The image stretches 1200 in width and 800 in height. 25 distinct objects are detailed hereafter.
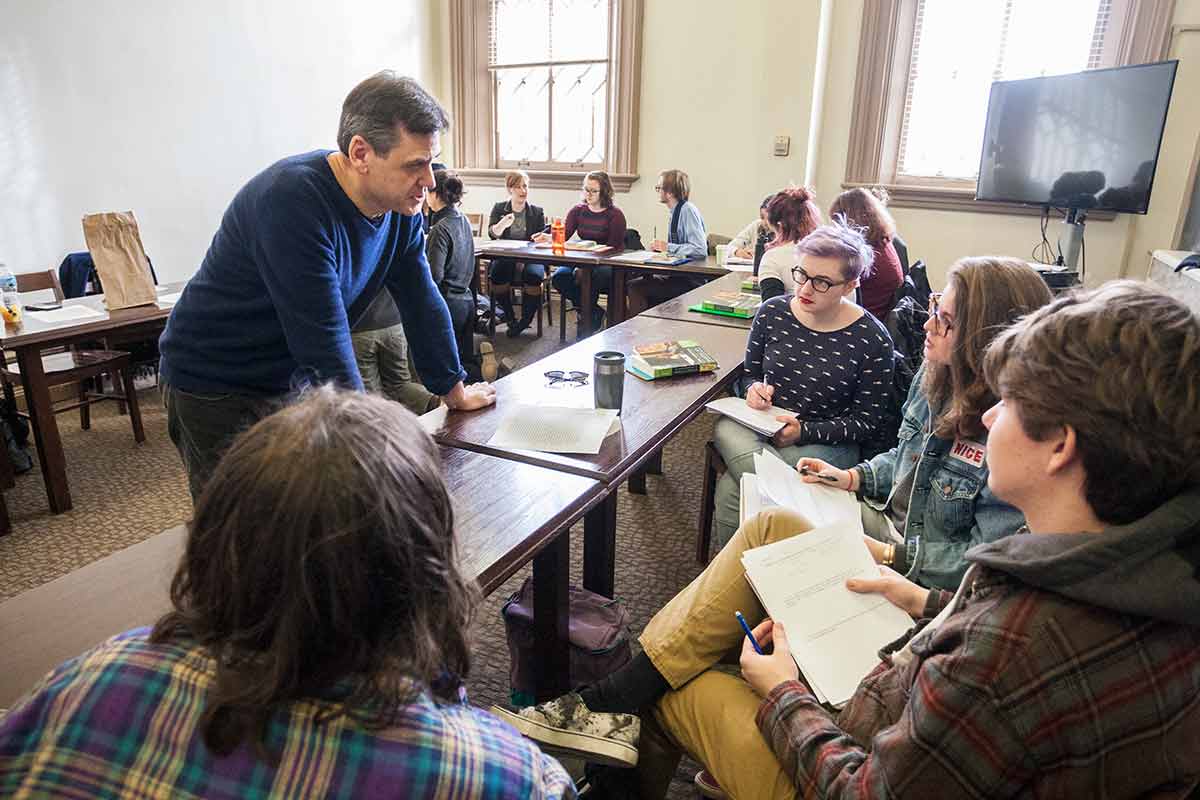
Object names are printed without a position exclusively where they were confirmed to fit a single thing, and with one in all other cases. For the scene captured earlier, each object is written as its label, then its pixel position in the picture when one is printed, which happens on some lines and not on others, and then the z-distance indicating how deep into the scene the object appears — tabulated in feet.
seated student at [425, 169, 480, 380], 11.73
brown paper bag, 9.49
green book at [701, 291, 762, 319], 9.55
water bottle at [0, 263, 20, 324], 8.77
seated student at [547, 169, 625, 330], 18.11
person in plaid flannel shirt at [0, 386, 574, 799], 1.88
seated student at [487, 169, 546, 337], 18.07
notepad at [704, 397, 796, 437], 6.68
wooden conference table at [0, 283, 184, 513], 8.46
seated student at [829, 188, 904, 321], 10.14
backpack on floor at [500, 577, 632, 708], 5.17
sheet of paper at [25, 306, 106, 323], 9.22
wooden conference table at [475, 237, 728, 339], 14.89
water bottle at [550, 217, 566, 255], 16.78
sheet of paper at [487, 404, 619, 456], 5.11
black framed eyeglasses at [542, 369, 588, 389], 6.53
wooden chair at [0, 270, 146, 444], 10.30
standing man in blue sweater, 4.46
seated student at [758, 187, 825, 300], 10.11
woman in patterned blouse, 6.68
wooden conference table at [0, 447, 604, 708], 3.61
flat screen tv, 12.59
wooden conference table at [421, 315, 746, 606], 4.90
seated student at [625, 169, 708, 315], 15.25
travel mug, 5.59
